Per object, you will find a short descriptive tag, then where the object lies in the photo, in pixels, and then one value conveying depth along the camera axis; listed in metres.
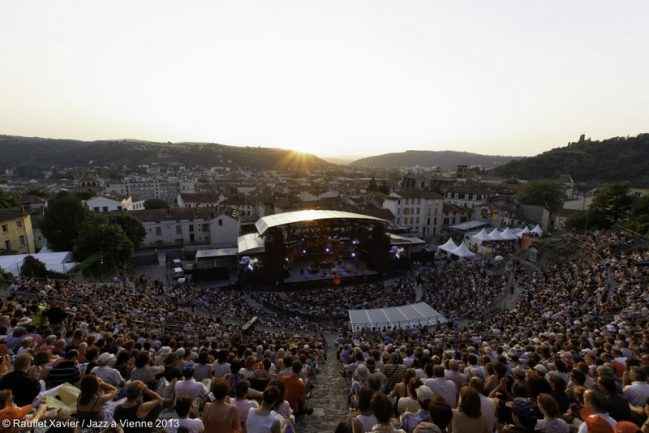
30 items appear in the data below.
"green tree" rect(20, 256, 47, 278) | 22.36
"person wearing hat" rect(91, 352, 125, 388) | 5.39
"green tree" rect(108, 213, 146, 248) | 35.05
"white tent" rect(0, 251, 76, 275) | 22.64
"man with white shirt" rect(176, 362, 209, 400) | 5.09
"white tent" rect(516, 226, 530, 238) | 35.11
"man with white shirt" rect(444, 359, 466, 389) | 6.13
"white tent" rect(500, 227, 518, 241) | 34.19
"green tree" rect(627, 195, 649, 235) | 27.89
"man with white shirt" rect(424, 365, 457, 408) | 5.23
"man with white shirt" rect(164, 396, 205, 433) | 3.85
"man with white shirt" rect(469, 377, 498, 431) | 4.15
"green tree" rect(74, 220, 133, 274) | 28.78
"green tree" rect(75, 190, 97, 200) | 56.69
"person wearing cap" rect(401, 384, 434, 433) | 3.98
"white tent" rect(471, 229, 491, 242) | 34.62
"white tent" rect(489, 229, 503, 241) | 34.22
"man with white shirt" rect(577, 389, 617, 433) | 3.74
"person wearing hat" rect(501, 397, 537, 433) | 3.80
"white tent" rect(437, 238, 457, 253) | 33.22
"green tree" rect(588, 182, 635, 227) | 37.34
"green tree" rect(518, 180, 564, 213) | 50.16
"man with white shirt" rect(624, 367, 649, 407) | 5.02
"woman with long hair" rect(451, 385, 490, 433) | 3.67
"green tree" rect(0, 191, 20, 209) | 36.75
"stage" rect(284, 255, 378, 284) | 29.78
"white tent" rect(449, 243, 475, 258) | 31.75
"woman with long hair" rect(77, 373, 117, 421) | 4.02
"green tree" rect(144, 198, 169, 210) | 57.38
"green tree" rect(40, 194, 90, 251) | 33.88
